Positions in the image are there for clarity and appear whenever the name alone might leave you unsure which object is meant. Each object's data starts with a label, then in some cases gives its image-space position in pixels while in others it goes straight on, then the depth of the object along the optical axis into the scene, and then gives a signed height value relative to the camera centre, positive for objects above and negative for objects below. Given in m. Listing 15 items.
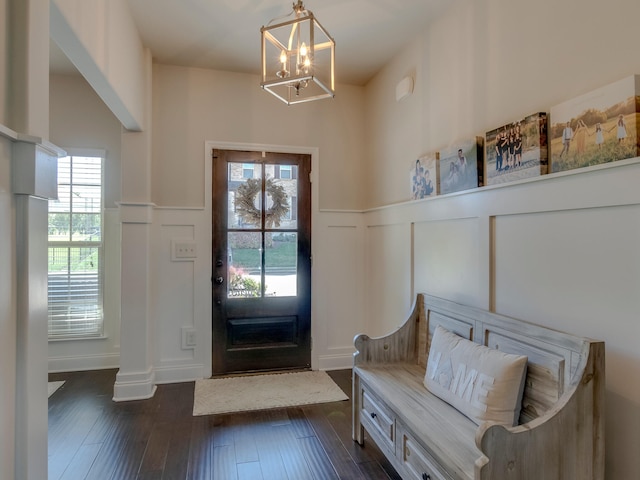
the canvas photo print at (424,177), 2.53 +0.47
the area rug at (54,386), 3.04 -1.20
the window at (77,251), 3.50 -0.07
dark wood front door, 3.43 -0.17
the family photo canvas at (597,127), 1.32 +0.45
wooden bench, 1.23 -0.70
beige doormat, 2.82 -1.22
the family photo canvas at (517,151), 1.70 +0.46
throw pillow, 1.53 -0.61
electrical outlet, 3.33 -0.84
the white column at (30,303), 1.14 -0.19
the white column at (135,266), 2.99 -0.18
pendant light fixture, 1.70 +0.87
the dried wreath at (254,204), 3.46 +0.37
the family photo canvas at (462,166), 2.12 +0.47
